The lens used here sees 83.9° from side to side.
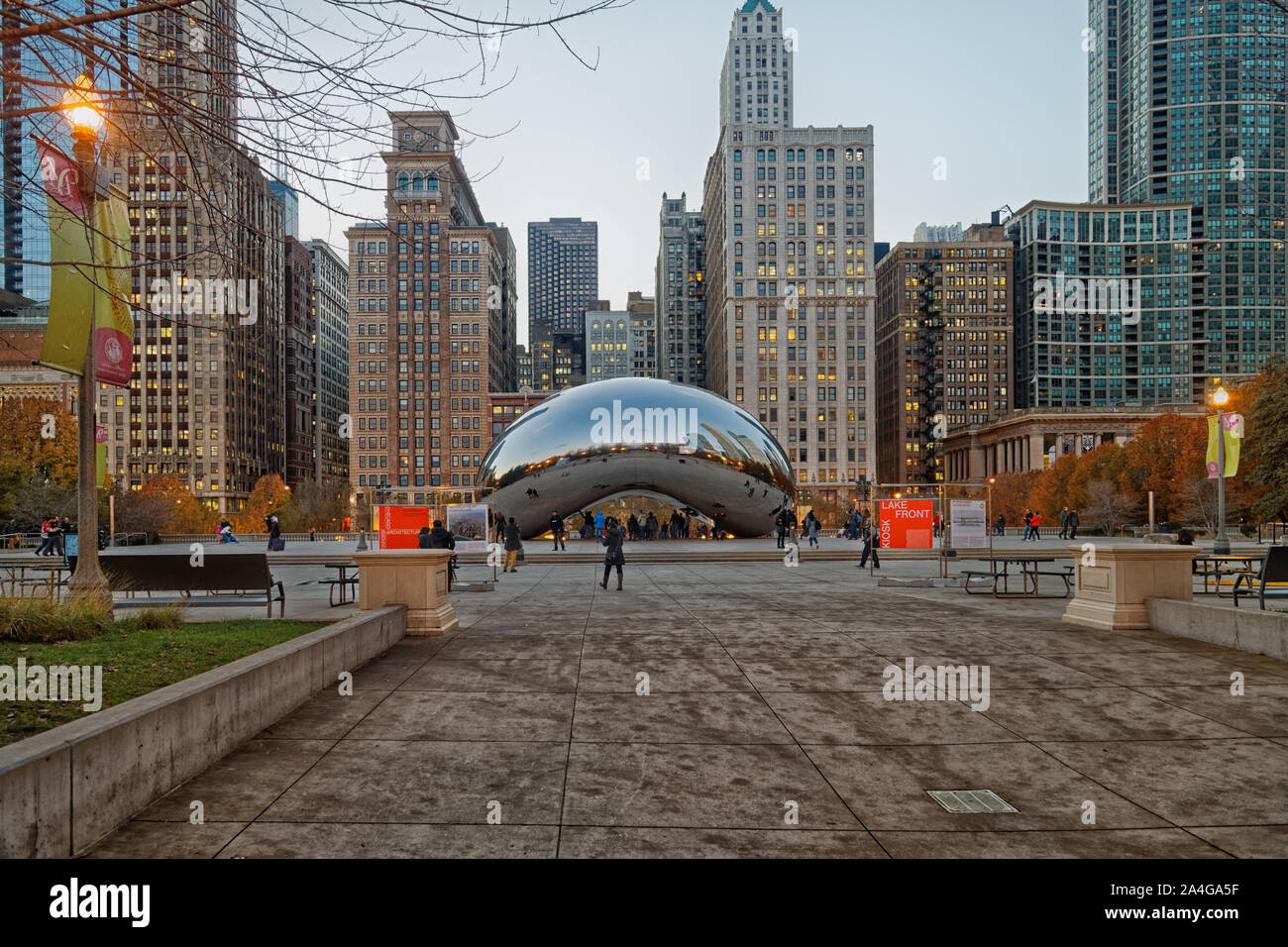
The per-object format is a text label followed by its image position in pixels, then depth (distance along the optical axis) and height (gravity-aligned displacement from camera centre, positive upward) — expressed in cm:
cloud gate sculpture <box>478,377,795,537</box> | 3061 +122
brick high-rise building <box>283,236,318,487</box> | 14775 +2245
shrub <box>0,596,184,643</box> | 698 -139
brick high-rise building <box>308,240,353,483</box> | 16750 +2729
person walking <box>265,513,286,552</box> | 3109 -231
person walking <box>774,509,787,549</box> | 3103 -203
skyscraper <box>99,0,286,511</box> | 11719 +1238
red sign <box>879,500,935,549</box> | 2161 -129
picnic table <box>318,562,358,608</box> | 1197 -212
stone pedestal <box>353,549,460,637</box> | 959 -138
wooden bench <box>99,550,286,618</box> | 990 -129
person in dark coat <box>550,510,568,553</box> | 3003 -192
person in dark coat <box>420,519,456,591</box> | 1844 -143
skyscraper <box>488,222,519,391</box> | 13942 +3485
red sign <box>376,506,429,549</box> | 2119 -128
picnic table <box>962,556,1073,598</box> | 1347 -219
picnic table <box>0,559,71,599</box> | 1076 -188
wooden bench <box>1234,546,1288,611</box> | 919 -116
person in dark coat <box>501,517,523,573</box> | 2138 -188
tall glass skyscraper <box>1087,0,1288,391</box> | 13438 +6297
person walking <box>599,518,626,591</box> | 1594 -146
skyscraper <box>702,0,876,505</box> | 11056 +2988
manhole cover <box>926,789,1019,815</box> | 415 -191
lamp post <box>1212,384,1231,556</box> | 2147 +5
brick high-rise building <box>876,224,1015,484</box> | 13888 +2712
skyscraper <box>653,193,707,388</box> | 16500 +4249
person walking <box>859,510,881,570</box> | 2048 -174
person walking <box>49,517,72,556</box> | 2836 -195
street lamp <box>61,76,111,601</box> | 930 -3
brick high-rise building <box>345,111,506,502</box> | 11969 +2073
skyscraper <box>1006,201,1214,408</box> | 14025 +3464
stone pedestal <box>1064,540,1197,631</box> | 966 -138
